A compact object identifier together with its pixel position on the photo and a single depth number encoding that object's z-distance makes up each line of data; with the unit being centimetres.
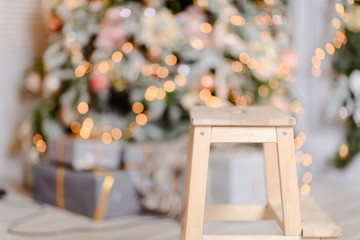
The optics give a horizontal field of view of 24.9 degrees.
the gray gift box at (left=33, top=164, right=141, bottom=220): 300
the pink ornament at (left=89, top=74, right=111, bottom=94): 338
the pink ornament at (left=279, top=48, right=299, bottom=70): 367
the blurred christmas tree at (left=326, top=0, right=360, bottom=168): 392
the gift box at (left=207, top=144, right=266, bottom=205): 291
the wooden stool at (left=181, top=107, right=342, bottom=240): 189
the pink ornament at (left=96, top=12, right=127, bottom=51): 331
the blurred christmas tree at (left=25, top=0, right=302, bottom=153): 333
